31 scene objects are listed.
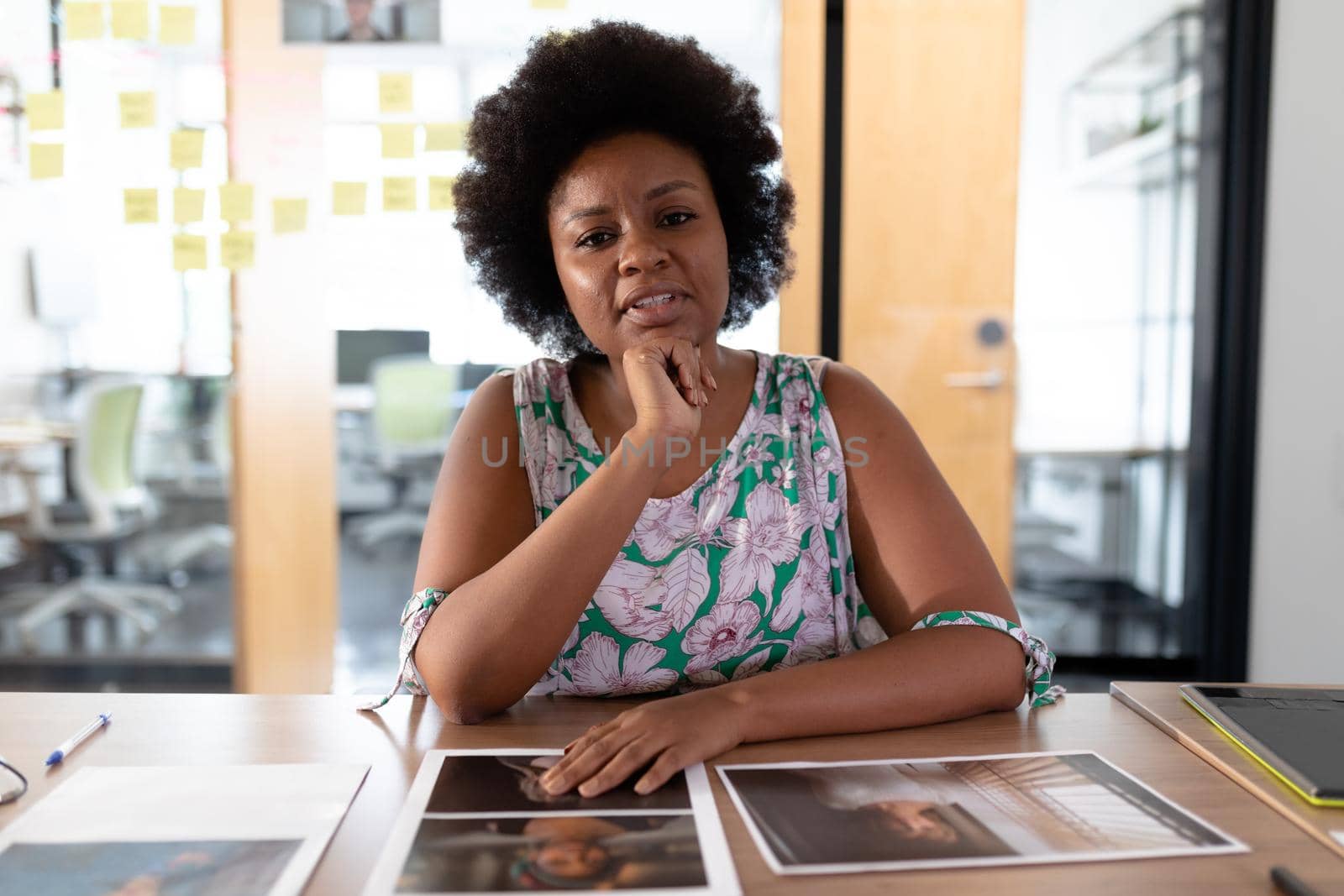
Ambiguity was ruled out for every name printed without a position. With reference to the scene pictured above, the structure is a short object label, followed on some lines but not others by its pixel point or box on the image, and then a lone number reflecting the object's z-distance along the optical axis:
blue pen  0.87
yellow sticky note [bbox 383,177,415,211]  2.71
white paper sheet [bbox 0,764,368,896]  0.72
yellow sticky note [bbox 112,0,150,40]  2.68
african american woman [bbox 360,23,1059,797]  1.03
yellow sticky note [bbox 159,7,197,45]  2.66
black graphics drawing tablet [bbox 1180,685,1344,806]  0.80
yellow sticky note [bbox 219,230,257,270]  2.68
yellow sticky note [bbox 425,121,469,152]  2.67
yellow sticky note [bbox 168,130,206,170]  2.69
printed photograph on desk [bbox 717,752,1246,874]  0.69
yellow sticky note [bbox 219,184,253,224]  2.67
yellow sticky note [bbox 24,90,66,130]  2.74
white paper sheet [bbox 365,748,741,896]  0.65
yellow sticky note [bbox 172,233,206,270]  2.73
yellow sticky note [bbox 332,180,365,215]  2.71
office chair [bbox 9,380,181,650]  3.03
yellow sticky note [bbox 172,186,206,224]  2.71
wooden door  2.55
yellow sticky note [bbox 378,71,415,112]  2.65
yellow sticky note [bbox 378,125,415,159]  2.67
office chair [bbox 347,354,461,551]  3.96
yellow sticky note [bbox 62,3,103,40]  2.70
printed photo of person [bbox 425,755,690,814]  0.77
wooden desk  0.66
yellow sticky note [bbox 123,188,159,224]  2.76
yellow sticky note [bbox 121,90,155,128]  2.70
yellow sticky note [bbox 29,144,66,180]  2.76
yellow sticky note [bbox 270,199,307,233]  2.68
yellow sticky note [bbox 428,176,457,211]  2.70
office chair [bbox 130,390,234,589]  2.80
